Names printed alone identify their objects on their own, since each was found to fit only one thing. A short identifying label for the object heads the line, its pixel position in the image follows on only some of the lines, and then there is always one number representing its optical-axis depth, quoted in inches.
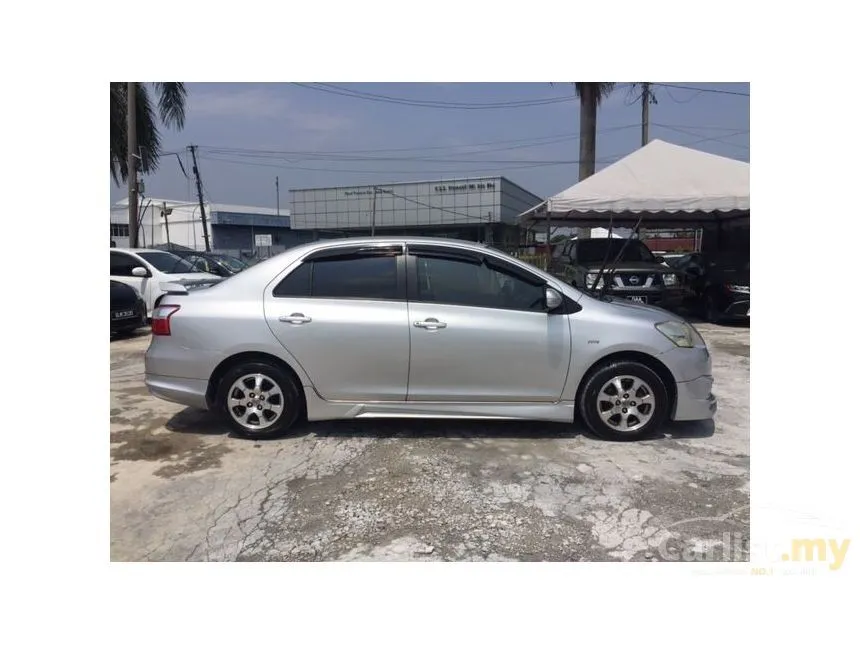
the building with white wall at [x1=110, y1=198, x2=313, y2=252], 1930.5
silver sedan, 163.6
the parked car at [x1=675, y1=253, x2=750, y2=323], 392.2
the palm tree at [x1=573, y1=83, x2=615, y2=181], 565.0
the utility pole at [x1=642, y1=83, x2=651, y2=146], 877.7
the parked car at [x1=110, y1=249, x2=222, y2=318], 400.2
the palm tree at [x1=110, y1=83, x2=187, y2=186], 583.8
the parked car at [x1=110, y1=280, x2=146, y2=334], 360.5
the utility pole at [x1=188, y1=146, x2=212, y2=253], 1232.2
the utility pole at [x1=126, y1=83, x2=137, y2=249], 555.5
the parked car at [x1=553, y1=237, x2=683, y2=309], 389.1
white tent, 387.5
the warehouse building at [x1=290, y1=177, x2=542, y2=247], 1563.7
